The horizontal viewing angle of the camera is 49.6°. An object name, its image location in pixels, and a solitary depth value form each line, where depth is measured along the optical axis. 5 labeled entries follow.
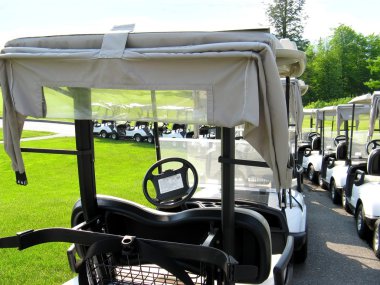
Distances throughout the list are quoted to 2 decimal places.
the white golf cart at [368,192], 4.95
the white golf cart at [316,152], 9.74
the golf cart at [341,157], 7.27
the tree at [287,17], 36.34
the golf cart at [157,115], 1.77
